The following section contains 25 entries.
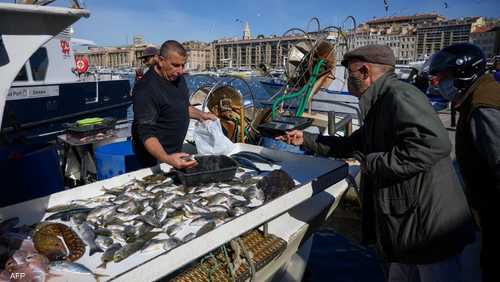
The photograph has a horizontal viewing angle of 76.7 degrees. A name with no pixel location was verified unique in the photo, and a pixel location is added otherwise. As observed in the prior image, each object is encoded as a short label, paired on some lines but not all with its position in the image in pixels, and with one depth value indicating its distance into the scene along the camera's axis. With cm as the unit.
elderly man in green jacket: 200
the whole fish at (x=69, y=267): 176
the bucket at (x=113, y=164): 432
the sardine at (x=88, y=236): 206
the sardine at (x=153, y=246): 209
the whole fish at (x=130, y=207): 254
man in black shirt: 321
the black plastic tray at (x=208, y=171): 305
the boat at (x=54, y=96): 706
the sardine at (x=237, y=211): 251
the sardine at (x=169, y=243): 208
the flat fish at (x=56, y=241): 193
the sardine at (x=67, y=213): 241
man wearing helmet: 192
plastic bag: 400
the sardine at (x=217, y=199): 270
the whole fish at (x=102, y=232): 222
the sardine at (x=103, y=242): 210
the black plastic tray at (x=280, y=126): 358
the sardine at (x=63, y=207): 259
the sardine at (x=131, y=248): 199
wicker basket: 220
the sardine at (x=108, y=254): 194
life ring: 1047
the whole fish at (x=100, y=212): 245
